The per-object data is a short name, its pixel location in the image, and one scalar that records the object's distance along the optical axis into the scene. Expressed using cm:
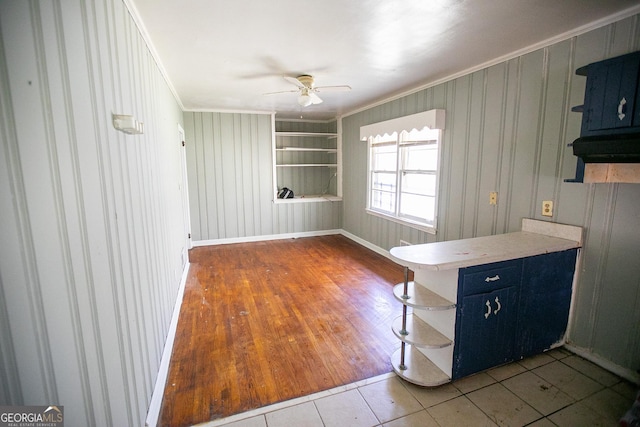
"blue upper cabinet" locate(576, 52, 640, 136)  172
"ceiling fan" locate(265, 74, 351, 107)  316
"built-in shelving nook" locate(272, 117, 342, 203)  608
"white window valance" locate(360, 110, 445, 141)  339
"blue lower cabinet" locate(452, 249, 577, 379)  196
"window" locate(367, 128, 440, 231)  376
